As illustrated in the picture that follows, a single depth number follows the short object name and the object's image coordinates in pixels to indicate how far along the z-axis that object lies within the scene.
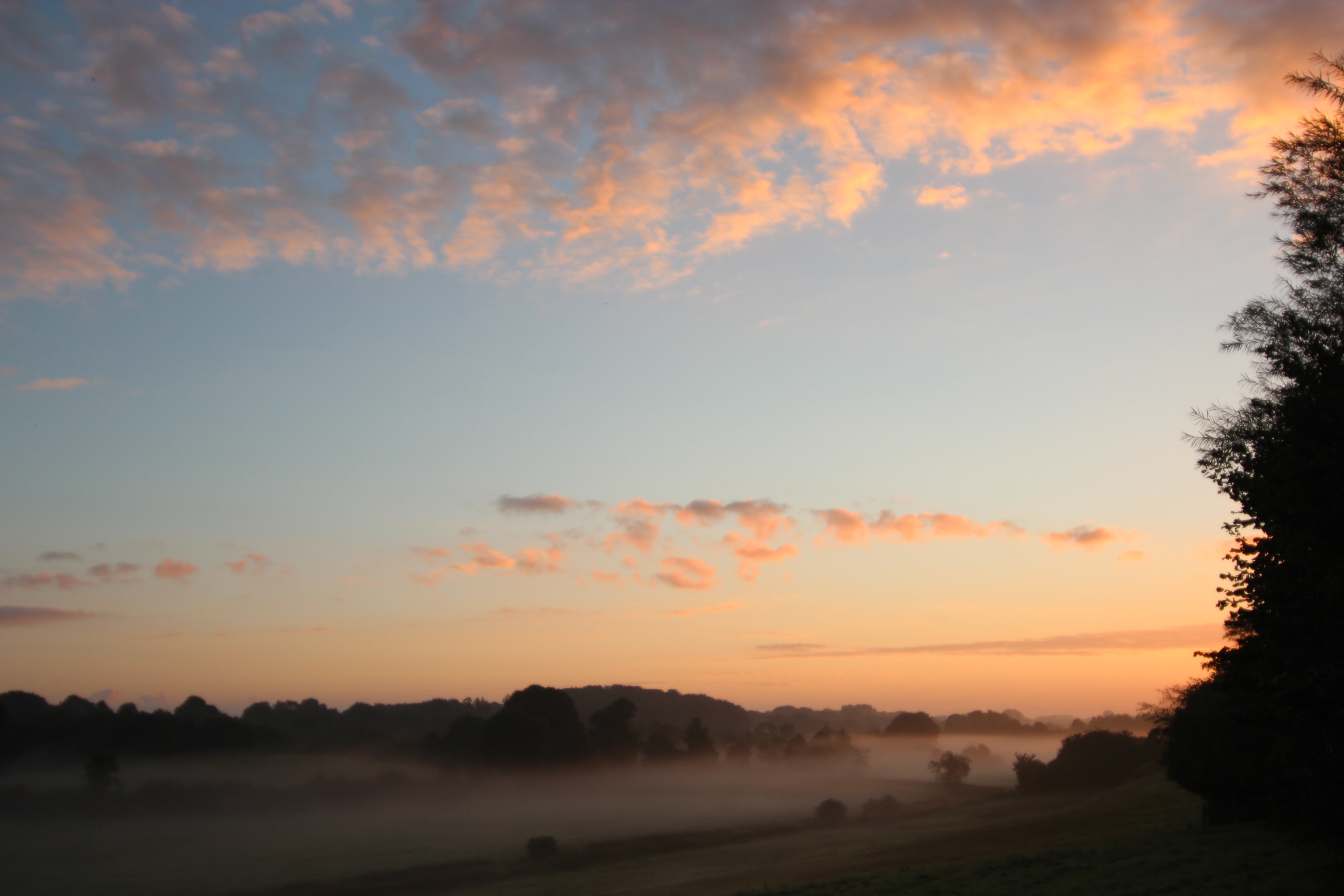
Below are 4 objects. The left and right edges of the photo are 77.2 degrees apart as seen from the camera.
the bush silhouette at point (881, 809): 93.81
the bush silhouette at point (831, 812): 88.94
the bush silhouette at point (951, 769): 130.88
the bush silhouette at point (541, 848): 65.94
